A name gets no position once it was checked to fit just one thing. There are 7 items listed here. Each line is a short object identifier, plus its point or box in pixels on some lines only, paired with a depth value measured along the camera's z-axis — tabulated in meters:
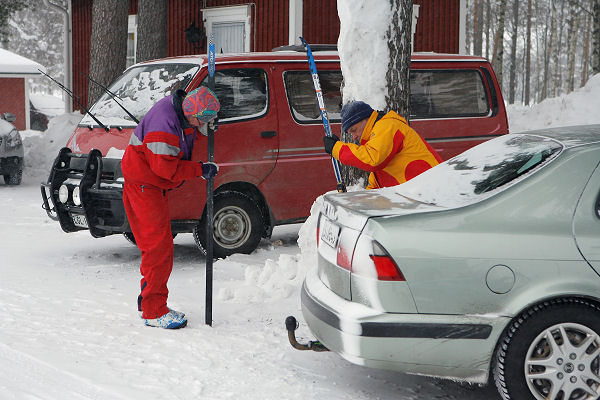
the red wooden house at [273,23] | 16.97
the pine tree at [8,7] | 24.88
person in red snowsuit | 5.55
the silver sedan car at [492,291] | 3.93
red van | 7.57
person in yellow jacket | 5.62
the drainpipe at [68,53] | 22.64
